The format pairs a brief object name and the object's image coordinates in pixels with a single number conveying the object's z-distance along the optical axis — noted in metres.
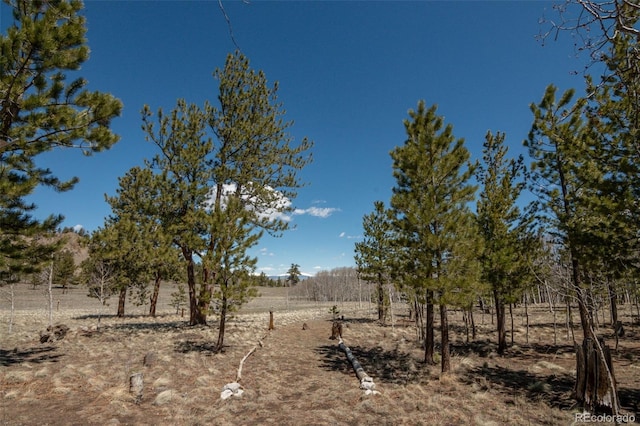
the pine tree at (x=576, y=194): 7.54
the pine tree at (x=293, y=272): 107.24
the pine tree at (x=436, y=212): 10.79
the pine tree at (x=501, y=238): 14.76
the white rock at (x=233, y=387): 8.62
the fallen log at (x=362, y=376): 9.12
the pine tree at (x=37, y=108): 7.11
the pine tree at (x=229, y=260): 12.60
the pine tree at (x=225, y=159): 17.38
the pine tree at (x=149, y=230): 16.08
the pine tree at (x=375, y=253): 22.56
